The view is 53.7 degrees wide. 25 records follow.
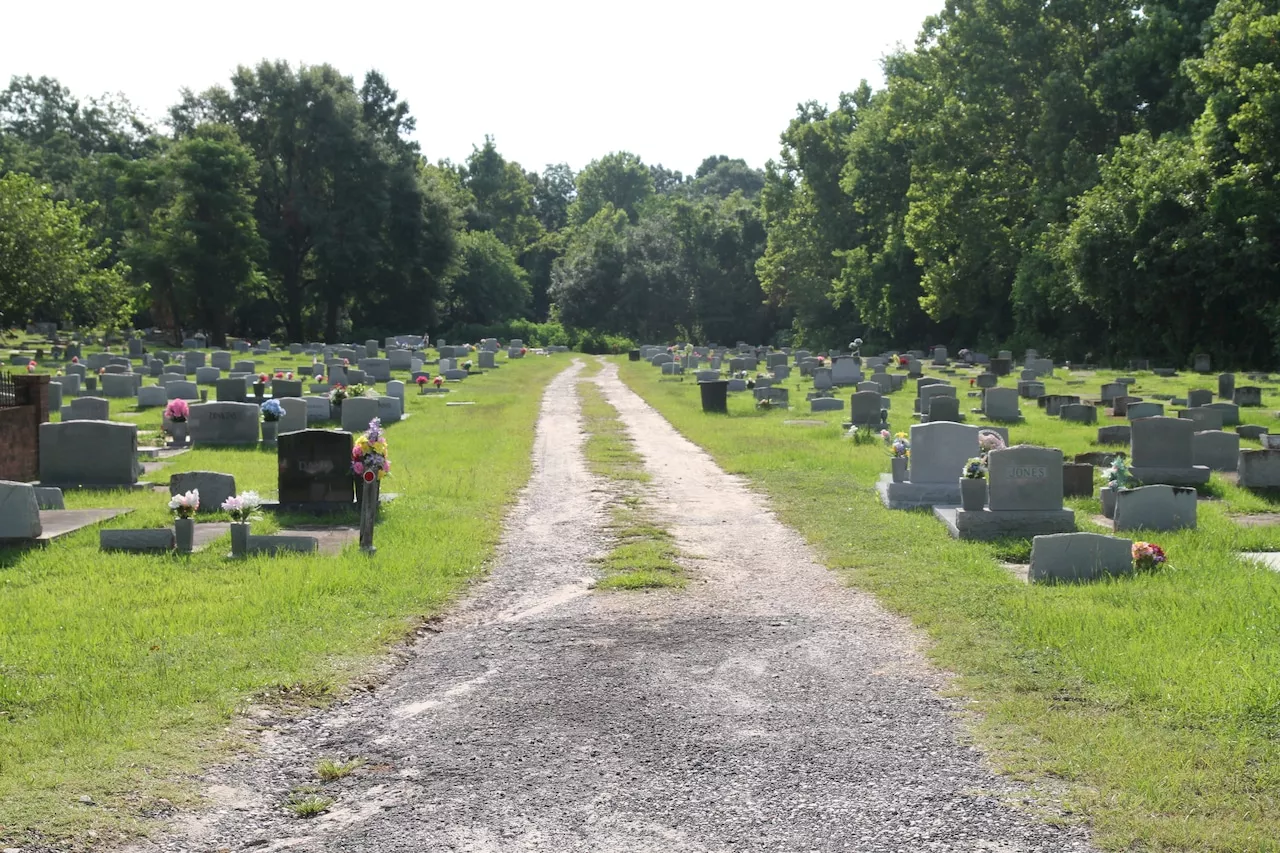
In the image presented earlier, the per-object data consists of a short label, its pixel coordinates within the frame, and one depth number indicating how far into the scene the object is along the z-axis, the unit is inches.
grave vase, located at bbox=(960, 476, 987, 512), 516.4
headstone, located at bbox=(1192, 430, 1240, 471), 703.1
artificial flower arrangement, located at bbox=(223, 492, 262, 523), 473.4
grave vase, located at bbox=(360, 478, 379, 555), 470.3
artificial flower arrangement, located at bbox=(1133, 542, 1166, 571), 424.5
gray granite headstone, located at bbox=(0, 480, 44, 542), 470.9
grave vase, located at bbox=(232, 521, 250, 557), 465.7
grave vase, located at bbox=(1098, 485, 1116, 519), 548.0
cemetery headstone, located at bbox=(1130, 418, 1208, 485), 643.5
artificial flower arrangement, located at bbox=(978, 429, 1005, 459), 584.3
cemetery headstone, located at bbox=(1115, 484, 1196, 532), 511.8
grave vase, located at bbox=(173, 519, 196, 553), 472.7
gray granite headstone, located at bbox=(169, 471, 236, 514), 569.6
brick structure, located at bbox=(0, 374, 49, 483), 669.9
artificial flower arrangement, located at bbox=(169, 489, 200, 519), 474.6
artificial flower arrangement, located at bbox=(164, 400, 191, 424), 850.1
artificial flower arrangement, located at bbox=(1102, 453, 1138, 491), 542.0
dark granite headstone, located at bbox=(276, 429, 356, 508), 569.3
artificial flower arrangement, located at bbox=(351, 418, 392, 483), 480.1
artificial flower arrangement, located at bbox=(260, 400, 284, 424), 861.8
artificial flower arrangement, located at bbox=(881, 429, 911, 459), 611.8
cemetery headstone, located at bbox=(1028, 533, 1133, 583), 417.1
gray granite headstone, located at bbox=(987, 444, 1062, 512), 504.1
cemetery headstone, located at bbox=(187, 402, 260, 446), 871.1
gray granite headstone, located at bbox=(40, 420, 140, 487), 654.5
